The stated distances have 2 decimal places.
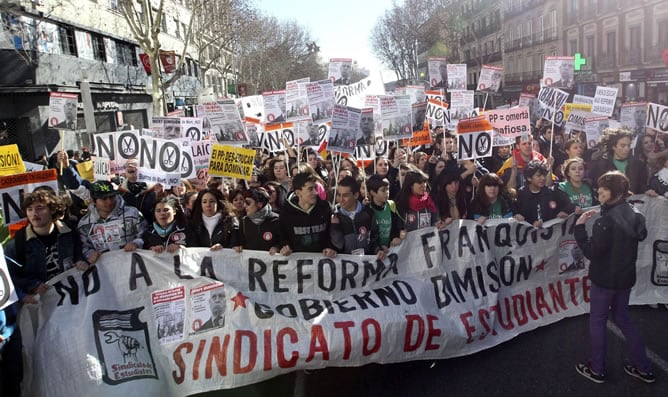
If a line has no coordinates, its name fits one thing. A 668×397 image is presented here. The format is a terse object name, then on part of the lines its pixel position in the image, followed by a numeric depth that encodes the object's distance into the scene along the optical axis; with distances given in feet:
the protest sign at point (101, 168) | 22.50
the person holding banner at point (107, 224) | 15.64
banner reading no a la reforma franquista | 12.85
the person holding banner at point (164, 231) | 15.93
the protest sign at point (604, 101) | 31.69
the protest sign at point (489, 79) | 41.19
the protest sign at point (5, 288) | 11.64
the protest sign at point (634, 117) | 31.45
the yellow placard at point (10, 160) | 20.35
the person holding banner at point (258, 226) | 16.40
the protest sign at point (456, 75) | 43.73
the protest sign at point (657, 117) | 28.14
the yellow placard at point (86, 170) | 27.37
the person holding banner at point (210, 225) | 16.71
